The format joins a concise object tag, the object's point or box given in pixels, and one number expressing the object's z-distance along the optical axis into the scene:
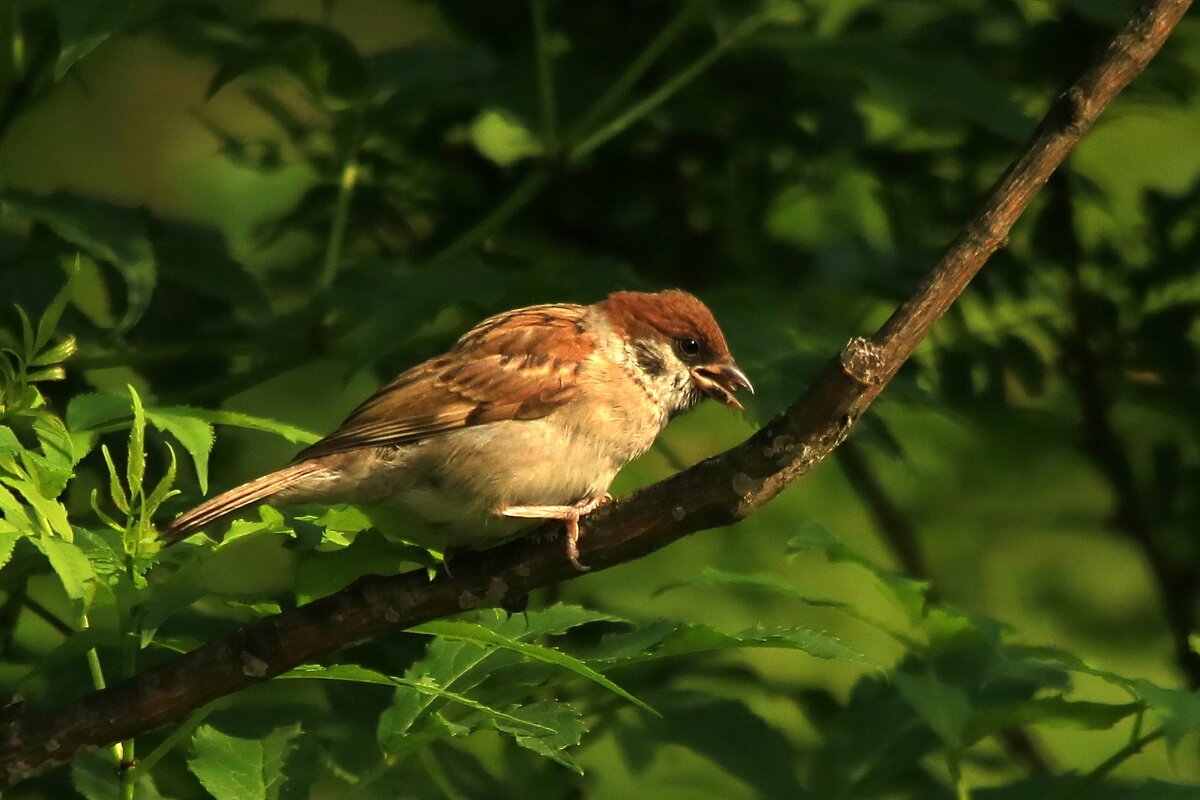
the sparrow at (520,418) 7.38
